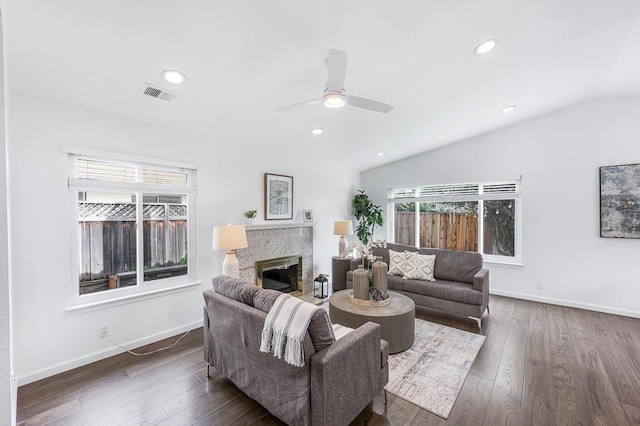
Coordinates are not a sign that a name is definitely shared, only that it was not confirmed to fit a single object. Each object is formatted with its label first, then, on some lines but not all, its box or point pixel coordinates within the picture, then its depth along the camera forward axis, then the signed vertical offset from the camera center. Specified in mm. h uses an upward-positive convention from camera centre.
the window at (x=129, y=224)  2691 -127
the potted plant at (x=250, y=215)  3926 -50
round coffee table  2766 -1118
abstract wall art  3732 +100
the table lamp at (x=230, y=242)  3104 -346
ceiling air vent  2363 +1088
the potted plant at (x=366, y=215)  6008 -101
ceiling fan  1795 +886
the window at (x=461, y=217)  4754 -153
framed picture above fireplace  4293 +242
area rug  2178 -1501
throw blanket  1562 -706
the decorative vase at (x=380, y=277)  3156 -777
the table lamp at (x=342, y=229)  5215 -352
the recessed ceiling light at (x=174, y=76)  2184 +1123
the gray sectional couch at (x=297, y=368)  1604 -1026
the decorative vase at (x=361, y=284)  3107 -842
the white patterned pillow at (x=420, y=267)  4033 -862
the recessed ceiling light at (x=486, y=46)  2281 +1406
